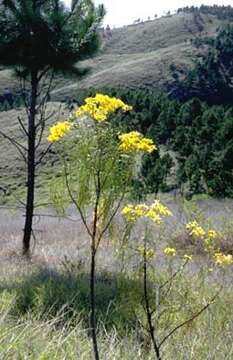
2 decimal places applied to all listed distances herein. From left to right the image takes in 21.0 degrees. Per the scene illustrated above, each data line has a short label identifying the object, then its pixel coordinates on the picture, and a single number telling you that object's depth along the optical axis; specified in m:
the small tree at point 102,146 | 4.26
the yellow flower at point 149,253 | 5.30
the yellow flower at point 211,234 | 5.12
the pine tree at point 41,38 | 10.97
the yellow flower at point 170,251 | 4.87
